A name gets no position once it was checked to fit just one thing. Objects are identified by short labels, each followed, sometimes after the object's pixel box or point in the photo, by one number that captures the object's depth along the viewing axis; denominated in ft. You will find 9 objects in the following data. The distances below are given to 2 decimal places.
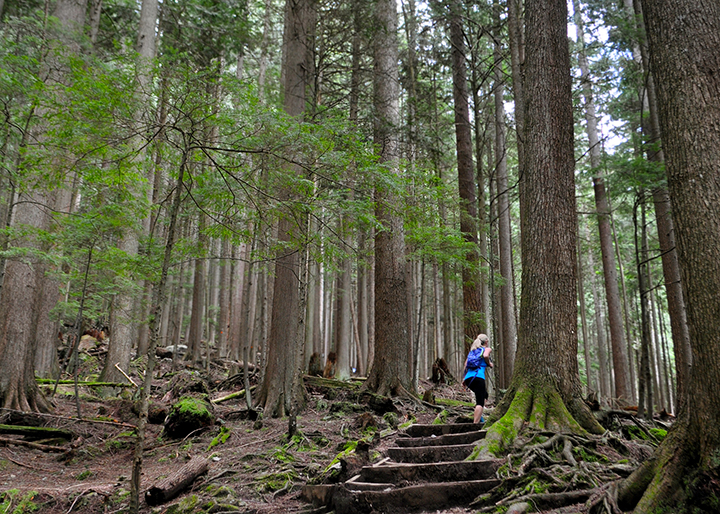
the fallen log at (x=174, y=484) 17.63
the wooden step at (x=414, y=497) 14.07
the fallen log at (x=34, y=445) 24.23
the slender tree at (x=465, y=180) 42.39
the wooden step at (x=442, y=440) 19.39
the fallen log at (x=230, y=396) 36.91
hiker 25.11
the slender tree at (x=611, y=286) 52.49
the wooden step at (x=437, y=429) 22.48
